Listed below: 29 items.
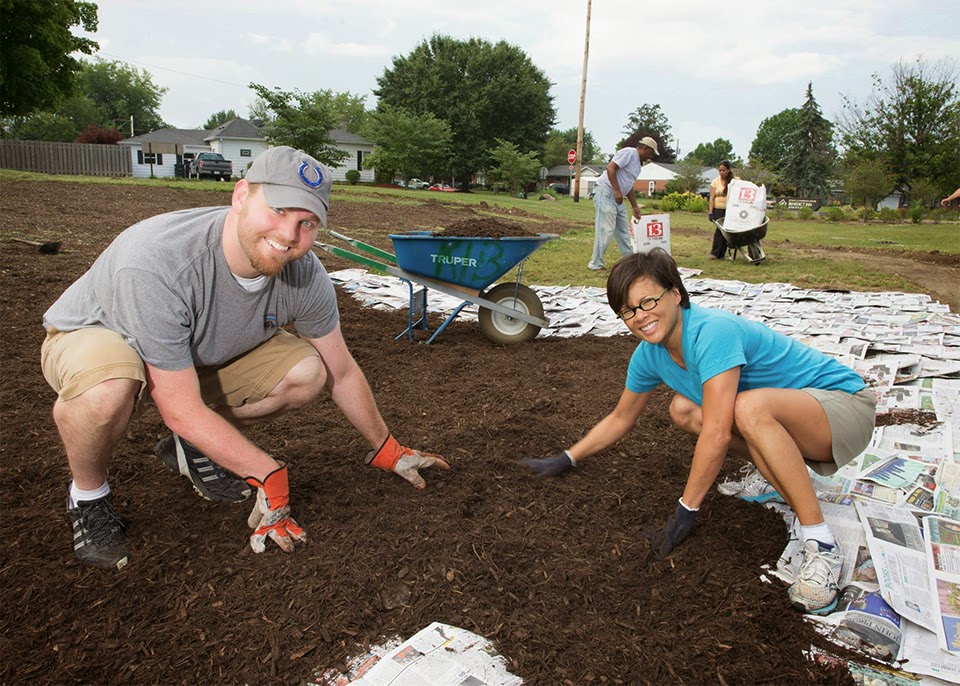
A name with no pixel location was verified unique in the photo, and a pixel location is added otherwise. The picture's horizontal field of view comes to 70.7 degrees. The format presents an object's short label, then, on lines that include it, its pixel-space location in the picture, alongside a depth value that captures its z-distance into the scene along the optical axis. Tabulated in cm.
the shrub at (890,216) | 2372
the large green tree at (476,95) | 4175
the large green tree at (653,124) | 8588
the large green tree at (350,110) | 5662
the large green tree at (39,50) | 1773
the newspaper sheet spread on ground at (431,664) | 162
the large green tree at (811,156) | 4497
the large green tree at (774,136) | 8081
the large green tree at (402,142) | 3431
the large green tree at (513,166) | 3656
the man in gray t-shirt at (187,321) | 188
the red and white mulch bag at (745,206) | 890
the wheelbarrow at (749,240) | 890
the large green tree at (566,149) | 6348
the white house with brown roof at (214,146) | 4125
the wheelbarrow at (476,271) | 442
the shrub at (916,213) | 2186
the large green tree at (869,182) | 2491
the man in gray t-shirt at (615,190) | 791
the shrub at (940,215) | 2352
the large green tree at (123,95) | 6931
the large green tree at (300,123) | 2588
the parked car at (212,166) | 2925
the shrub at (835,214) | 2306
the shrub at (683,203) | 2877
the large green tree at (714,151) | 9599
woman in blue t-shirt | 191
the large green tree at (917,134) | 2519
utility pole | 2880
